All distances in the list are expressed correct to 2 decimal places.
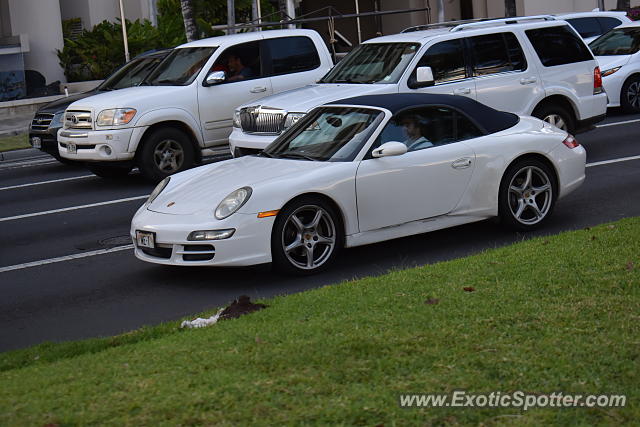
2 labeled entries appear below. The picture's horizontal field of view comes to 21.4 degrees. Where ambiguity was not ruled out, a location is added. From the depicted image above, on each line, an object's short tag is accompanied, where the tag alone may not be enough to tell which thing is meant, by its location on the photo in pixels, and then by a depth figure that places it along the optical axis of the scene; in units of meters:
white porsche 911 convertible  14.23
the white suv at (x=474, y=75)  22.26
